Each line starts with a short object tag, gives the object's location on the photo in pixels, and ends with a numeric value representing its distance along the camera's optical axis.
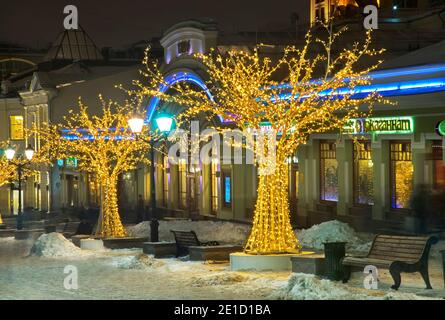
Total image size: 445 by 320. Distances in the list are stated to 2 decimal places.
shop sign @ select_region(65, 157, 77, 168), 56.88
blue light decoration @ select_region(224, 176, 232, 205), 40.03
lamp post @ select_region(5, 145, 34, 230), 37.97
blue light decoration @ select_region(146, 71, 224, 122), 39.31
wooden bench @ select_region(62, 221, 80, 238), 34.62
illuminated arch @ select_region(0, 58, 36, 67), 80.09
